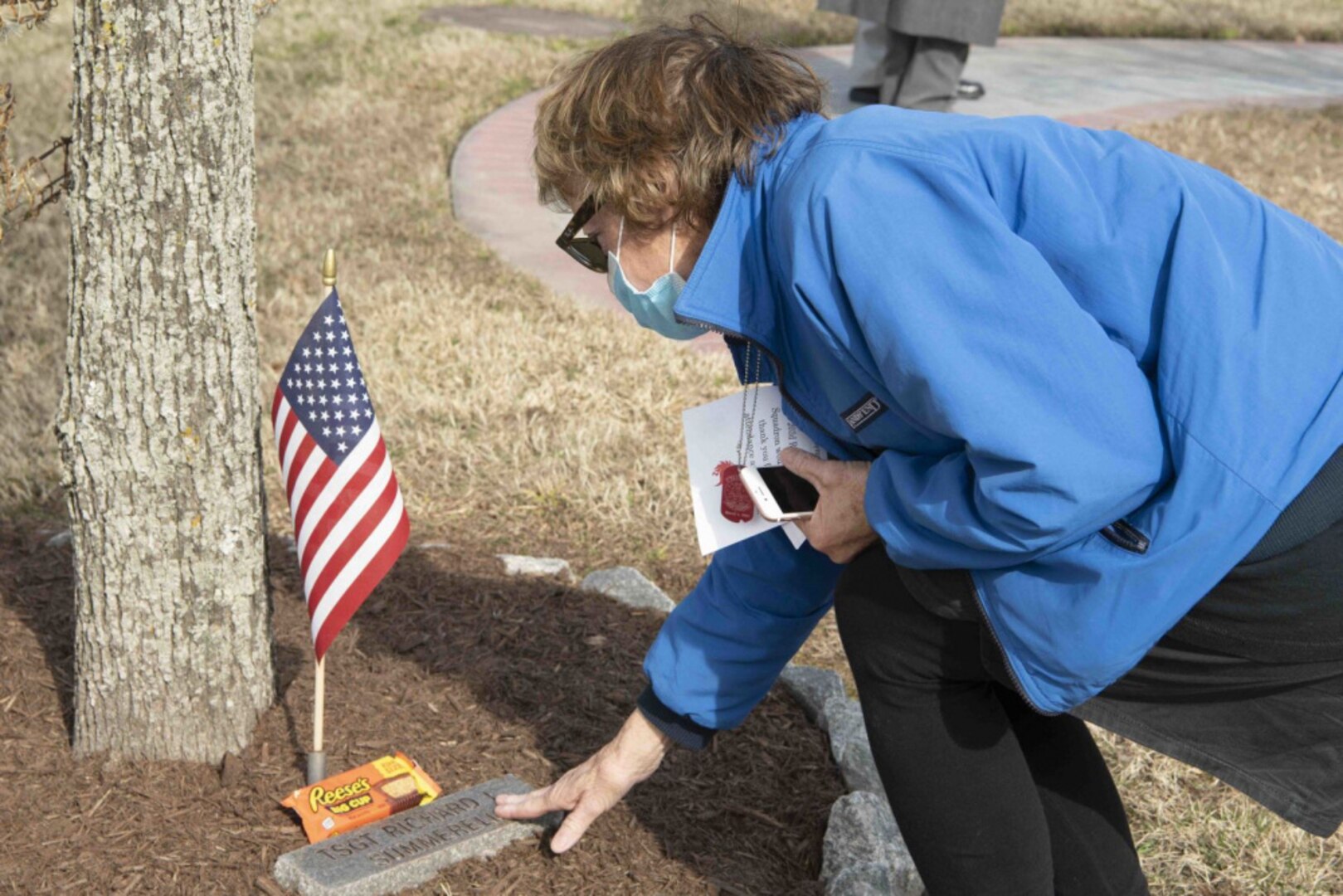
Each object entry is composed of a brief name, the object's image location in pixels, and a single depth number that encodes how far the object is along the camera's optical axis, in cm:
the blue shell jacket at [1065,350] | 159
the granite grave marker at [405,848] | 236
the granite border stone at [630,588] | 353
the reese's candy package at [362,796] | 249
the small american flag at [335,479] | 247
